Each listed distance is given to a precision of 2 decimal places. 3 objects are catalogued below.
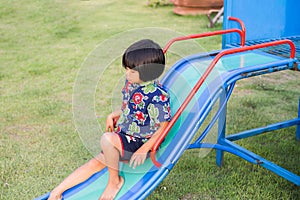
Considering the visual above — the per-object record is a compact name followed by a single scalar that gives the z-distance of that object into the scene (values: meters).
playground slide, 2.15
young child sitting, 2.13
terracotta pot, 10.23
